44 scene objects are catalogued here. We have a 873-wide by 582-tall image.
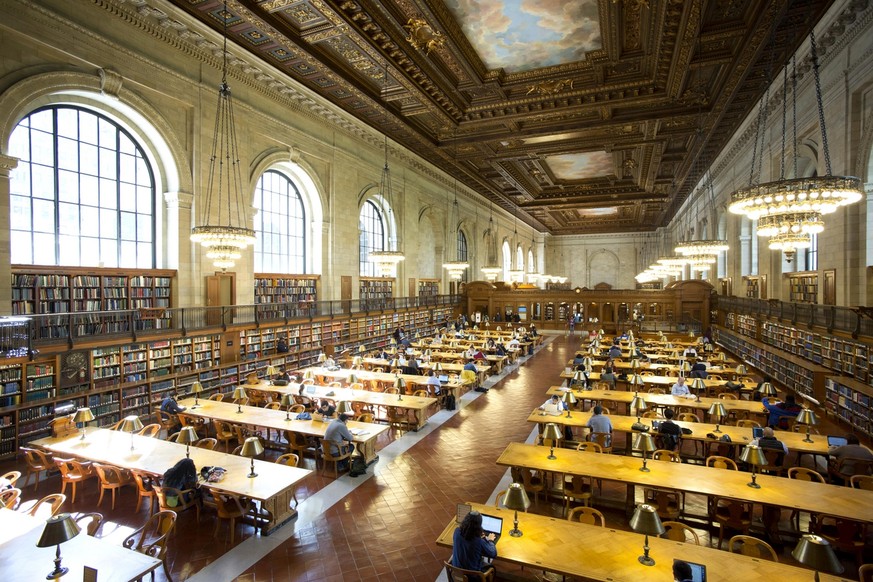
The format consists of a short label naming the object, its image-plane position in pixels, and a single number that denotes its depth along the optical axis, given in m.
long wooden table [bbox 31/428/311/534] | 5.41
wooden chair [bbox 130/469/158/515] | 5.99
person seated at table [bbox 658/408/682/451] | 7.04
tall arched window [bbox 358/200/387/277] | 20.41
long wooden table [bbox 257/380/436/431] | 9.13
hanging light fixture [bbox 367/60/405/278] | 15.05
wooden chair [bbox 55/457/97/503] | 6.43
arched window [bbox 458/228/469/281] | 30.88
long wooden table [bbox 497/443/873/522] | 4.74
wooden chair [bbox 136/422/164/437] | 7.69
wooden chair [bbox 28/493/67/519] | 5.24
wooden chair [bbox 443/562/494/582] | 3.86
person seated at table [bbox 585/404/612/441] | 7.16
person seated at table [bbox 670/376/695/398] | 9.59
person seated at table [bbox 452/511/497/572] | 3.85
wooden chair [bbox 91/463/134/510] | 6.18
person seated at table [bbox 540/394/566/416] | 8.13
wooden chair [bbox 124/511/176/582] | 4.43
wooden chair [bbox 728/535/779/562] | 4.04
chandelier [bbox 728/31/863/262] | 6.31
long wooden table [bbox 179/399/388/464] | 7.43
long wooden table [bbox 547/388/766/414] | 8.79
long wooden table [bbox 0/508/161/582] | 3.84
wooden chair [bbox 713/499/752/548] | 5.22
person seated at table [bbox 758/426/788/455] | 6.02
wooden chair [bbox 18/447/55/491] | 6.64
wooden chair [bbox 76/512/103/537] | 4.95
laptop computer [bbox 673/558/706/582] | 3.16
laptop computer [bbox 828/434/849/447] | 6.34
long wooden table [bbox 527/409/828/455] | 6.57
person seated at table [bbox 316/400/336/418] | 8.02
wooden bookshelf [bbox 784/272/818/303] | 12.86
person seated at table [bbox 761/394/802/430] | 7.86
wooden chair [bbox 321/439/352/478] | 7.12
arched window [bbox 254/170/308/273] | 15.03
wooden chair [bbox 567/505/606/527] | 4.62
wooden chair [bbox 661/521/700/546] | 4.32
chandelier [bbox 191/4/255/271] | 12.38
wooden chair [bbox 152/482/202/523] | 5.52
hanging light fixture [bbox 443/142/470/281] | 28.00
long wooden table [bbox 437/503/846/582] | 3.59
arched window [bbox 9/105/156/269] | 9.07
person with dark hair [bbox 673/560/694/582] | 3.12
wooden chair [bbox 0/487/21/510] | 5.32
